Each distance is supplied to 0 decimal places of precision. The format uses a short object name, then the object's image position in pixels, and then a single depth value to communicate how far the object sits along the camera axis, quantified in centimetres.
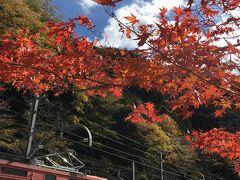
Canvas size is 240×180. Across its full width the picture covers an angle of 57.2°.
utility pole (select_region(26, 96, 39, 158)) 830
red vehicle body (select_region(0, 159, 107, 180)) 559
